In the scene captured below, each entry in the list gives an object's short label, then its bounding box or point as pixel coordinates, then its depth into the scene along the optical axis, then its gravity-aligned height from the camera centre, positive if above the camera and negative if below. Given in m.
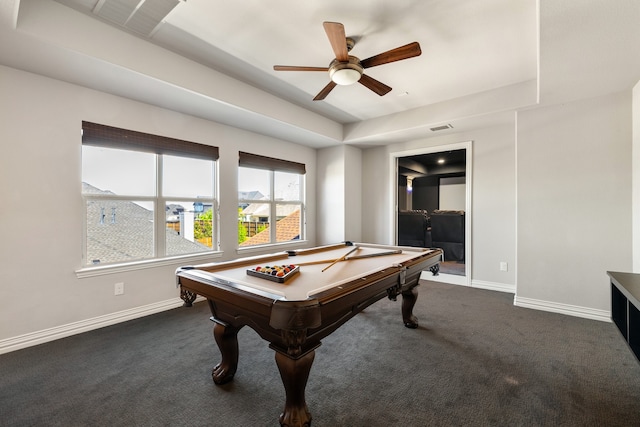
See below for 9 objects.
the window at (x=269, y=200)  4.16 +0.22
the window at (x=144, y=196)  2.81 +0.21
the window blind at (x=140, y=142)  2.74 +0.80
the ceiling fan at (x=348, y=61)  1.91 +1.22
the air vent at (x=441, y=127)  4.02 +1.27
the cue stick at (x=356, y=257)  2.30 -0.40
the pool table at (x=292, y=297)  1.30 -0.44
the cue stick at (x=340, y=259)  2.13 -0.39
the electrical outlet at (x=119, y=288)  2.87 -0.78
